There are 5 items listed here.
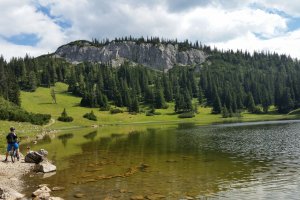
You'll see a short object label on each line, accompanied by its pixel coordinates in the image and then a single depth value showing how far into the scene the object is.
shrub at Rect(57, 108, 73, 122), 144.38
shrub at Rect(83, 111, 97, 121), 159.21
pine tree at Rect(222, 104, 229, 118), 190.62
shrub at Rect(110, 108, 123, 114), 182.62
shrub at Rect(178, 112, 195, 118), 185.75
